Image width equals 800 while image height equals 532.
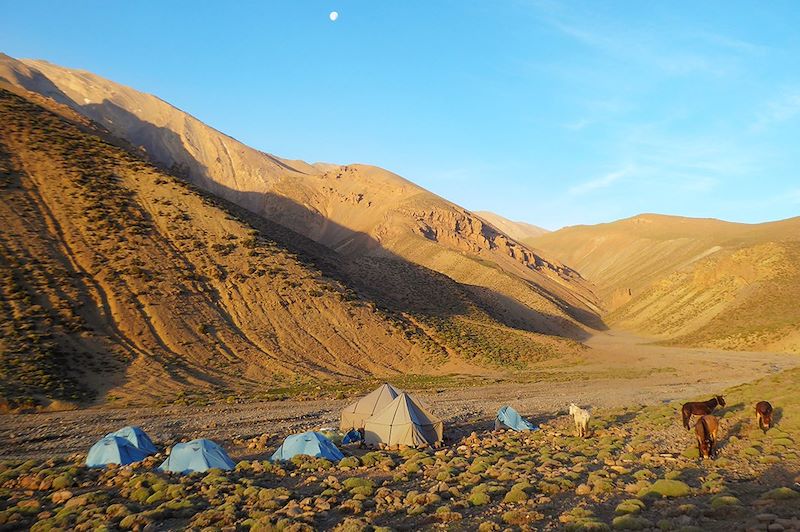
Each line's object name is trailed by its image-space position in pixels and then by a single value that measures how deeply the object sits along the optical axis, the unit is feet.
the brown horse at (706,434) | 50.72
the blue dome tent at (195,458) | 50.98
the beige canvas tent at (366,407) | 69.67
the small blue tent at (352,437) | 63.99
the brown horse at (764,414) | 58.03
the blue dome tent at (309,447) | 55.80
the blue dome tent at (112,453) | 53.26
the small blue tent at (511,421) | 74.69
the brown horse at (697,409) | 61.72
